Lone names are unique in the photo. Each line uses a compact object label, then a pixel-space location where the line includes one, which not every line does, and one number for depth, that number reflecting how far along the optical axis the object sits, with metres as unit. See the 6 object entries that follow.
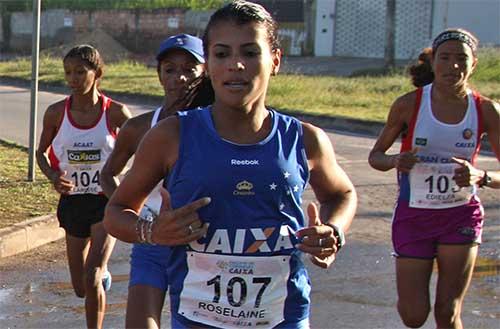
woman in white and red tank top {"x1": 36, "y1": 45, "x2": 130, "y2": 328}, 5.98
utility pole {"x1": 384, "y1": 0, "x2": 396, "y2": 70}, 32.12
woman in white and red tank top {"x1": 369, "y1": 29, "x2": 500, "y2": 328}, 5.28
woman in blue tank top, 3.13
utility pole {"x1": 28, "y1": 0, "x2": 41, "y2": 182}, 10.69
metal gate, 39.22
